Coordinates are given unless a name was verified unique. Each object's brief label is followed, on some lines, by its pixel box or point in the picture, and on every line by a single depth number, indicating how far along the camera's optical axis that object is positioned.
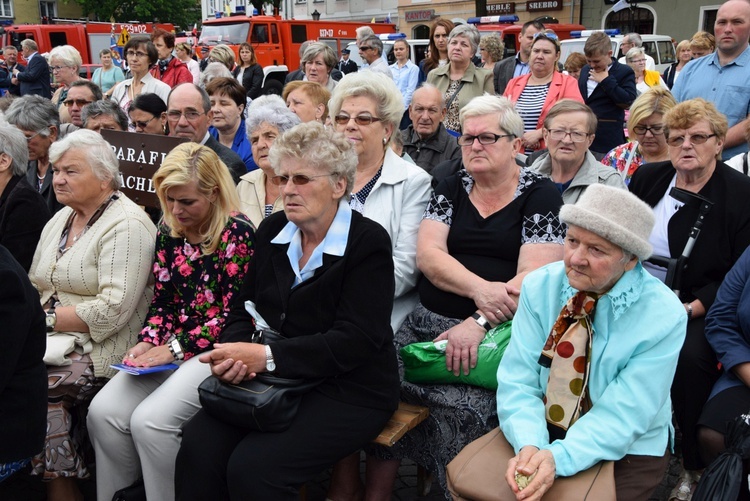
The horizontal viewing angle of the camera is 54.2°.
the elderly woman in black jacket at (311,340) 2.89
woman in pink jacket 6.33
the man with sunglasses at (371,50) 10.02
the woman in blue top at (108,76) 10.10
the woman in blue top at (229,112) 5.79
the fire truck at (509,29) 19.88
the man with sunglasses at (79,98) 6.20
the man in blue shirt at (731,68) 5.29
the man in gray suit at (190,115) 5.29
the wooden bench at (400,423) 3.10
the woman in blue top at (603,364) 2.59
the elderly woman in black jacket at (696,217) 3.45
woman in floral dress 3.28
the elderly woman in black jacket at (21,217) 4.12
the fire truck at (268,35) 21.22
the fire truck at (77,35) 25.11
